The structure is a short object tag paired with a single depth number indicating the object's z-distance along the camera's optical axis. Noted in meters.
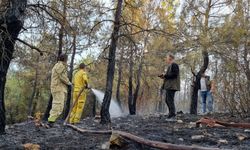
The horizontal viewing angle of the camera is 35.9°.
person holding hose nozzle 10.95
